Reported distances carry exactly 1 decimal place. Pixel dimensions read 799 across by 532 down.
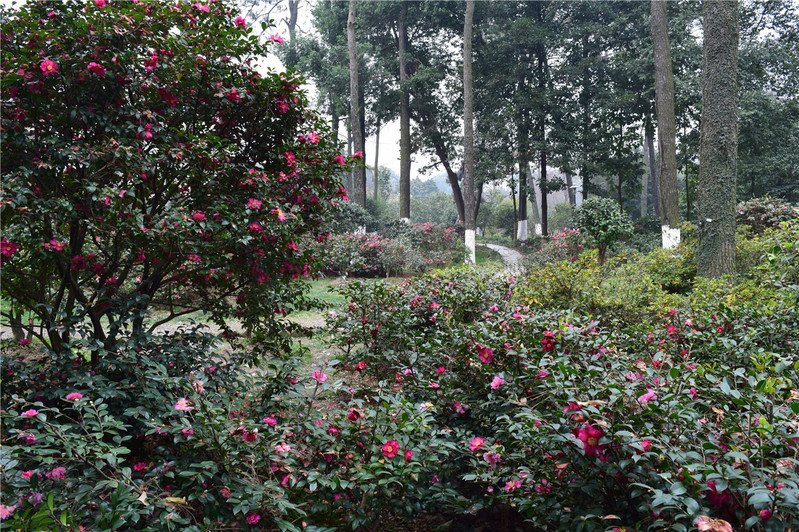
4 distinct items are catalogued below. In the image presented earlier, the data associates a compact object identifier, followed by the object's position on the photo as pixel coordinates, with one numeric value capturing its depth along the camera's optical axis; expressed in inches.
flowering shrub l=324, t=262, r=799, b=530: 48.0
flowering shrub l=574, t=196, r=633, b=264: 359.6
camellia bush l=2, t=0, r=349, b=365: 87.4
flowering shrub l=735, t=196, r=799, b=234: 369.3
